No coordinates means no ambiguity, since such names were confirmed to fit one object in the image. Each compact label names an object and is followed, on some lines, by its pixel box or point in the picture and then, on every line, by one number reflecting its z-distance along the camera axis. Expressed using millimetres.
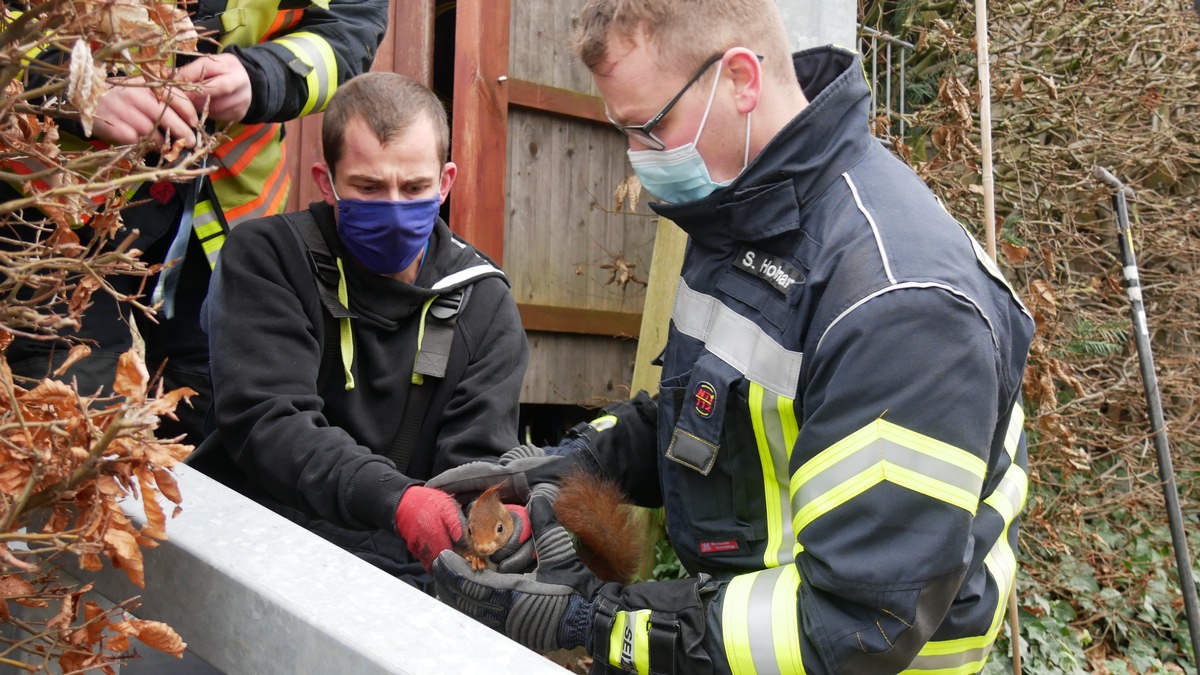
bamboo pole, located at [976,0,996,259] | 3777
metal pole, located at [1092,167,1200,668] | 4805
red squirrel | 2283
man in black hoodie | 2773
